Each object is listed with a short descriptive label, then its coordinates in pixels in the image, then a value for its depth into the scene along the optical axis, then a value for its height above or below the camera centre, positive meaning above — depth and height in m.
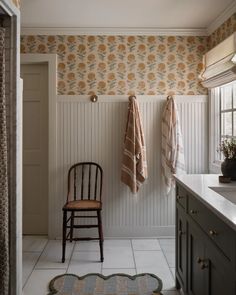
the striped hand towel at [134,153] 3.52 -0.06
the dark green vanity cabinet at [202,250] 1.44 -0.57
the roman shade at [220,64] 2.79 +0.82
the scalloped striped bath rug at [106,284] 2.49 -1.13
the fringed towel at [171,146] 3.59 +0.02
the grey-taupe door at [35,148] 3.80 -0.01
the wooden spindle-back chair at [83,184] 3.58 -0.43
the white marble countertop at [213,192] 1.47 -0.28
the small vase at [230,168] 2.35 -0.15
